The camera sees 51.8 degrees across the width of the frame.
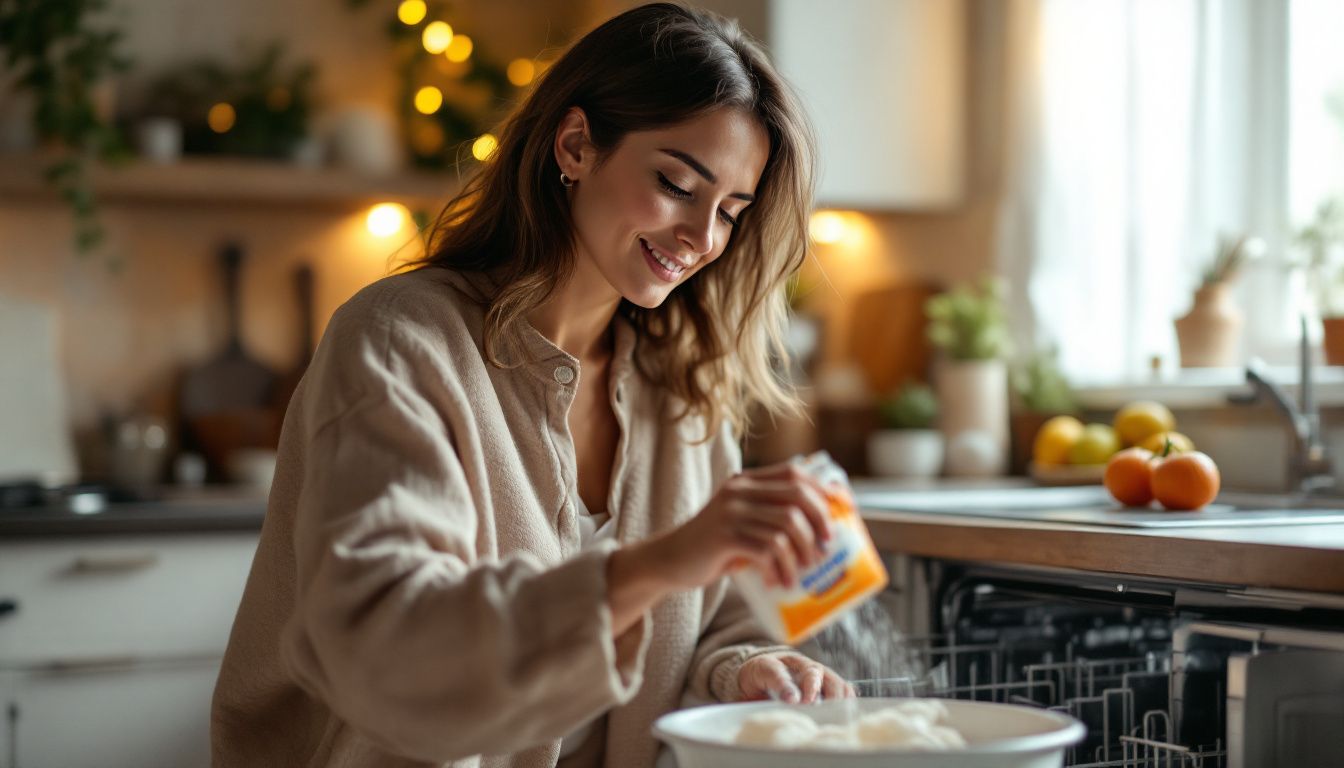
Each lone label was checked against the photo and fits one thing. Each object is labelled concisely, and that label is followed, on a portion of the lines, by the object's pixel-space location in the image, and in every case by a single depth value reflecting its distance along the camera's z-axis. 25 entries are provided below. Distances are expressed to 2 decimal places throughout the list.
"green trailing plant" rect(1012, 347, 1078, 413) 2.77
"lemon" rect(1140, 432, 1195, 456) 1.75
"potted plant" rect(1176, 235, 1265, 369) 2.38
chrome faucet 2.00
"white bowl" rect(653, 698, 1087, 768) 0.80
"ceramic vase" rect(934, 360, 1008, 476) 2.84
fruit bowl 2.36
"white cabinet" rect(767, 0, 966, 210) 2.89
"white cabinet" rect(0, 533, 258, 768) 2.22
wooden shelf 2.88
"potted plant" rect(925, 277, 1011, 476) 2.81
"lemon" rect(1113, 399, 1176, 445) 2.28
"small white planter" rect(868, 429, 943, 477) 2.82
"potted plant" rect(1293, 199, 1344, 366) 2.30
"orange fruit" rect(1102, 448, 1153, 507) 1.70
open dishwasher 1.13
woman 0.89
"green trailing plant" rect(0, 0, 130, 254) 2.82
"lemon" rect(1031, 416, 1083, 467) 2.46
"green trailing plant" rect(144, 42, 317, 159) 3.07
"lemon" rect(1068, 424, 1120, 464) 2.39
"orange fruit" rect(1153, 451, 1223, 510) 1.61
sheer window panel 2.50
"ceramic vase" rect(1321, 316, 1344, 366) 2.12
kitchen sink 1.50
